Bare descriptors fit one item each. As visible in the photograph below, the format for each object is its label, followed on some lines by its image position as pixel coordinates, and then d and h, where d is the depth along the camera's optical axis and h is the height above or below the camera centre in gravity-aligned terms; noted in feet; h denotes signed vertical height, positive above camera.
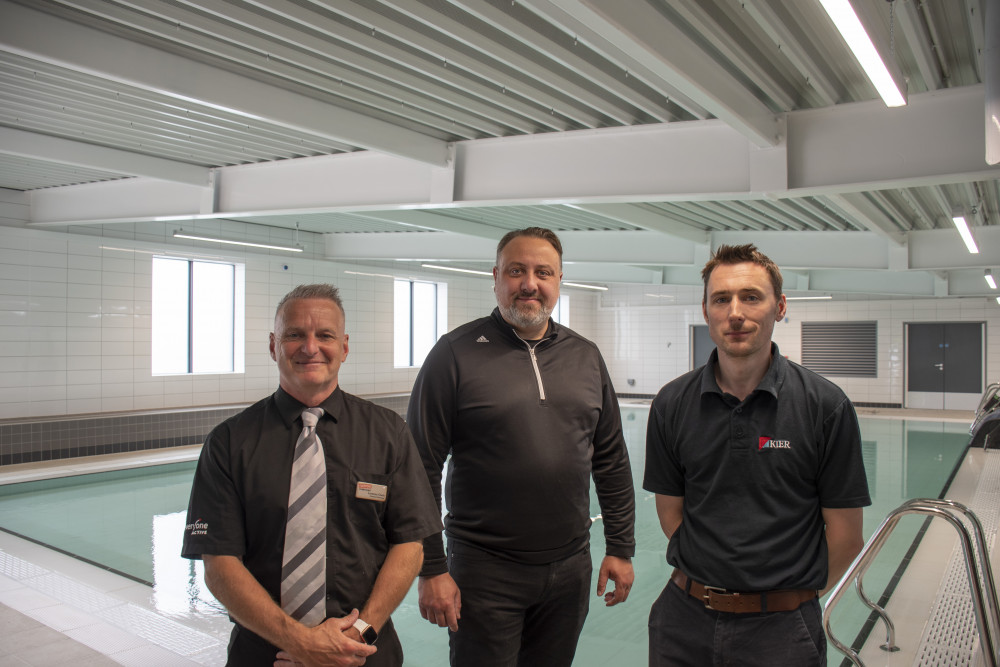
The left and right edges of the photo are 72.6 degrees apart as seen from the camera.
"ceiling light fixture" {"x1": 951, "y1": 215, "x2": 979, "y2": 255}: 21.90 +3.59
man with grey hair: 5.12 -1.42
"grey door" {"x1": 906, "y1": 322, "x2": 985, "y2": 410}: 56.24 -2.31
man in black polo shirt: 5.57 -1.35
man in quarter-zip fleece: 6.44 -1.39
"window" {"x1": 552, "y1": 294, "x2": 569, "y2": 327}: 68.85 +2.48
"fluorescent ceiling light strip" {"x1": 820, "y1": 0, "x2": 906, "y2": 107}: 8.07 +3.77
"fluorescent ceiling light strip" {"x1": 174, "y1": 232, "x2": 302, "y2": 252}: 34.83 +4.77
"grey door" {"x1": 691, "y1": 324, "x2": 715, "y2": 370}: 67.62 -0.72
